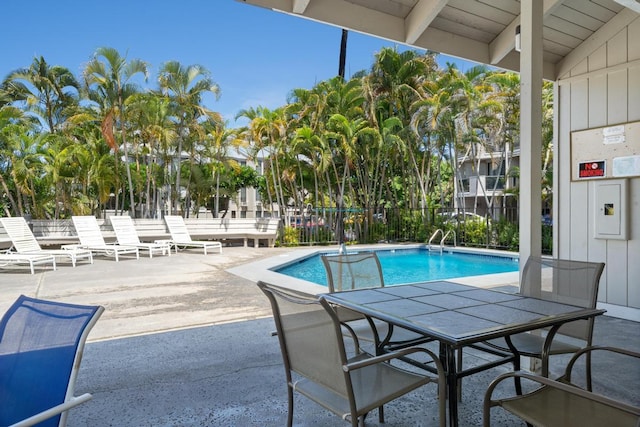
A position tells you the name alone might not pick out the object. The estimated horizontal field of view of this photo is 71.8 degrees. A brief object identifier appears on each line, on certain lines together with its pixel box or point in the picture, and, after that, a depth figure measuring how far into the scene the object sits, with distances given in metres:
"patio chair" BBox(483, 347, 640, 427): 1.50
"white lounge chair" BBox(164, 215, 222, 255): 11.10
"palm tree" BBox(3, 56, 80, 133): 17.56
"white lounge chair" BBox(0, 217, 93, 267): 8.45
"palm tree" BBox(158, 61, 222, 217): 13.83
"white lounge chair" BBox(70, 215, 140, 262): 9.81
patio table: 1.88
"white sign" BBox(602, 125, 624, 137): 4.27
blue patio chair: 1.52
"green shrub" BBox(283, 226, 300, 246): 12.83
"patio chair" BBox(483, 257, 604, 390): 2.39
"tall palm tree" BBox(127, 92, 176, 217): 13.05
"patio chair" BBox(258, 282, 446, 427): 1.66
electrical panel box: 4.25
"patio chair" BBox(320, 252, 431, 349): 3.00
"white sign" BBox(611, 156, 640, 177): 4.16
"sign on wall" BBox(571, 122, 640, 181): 4.19
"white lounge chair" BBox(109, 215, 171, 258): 10.43
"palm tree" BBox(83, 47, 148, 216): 13.30
